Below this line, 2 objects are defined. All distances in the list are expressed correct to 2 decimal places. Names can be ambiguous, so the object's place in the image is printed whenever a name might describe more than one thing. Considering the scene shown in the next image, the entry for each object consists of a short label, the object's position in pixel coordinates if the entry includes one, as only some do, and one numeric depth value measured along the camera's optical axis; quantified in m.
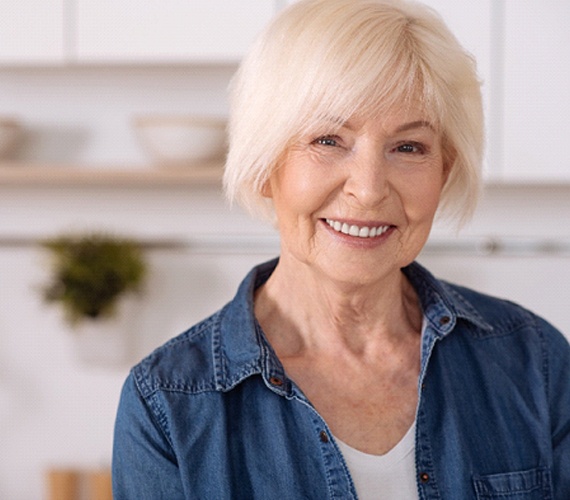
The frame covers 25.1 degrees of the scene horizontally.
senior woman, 0.98
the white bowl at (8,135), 1.59
